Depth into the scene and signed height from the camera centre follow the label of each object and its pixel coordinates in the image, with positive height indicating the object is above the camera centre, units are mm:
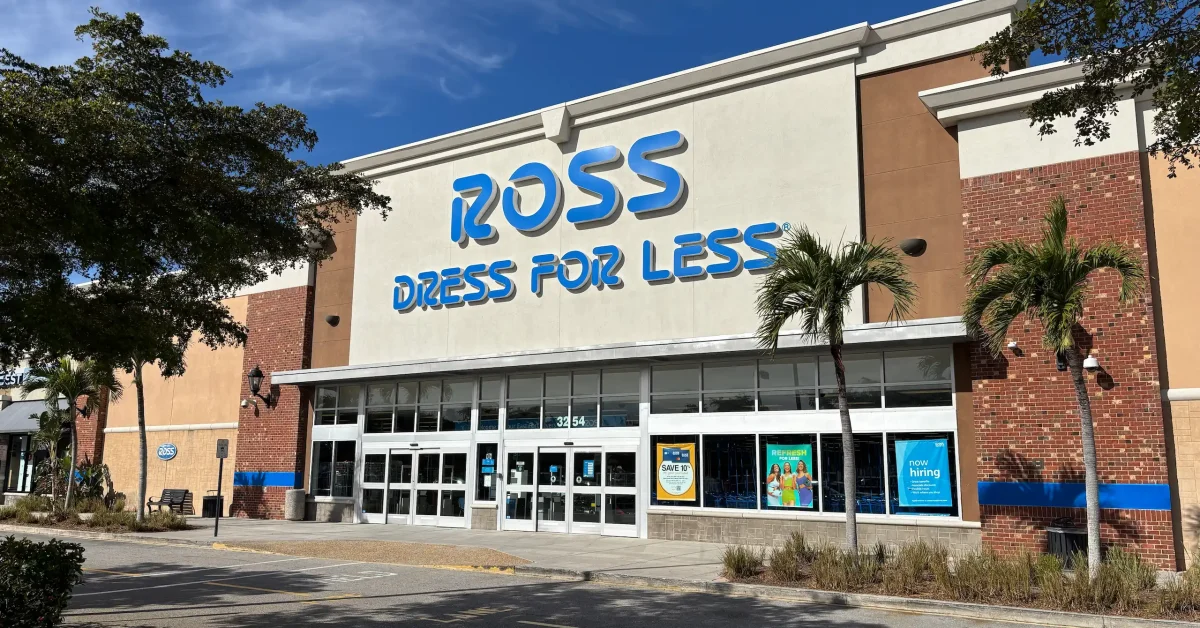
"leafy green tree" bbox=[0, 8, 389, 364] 8805 +3013
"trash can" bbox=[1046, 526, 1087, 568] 14789 -1260
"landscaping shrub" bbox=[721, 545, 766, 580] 13922 -1568
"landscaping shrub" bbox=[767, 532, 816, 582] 13570 -1504
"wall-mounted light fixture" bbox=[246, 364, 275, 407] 27391 +2494
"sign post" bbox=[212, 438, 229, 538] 21494 +293
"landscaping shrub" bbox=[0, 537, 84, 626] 8312 -1158
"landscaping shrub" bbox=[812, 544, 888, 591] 12914 -1535
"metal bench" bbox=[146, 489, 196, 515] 29141 -1296
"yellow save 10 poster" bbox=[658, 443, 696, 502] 20438 -223
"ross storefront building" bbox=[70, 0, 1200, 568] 16156 +3104
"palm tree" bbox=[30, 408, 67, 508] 29891 +982
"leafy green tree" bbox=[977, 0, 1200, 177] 9352 +4624
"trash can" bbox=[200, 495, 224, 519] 28156 -1446
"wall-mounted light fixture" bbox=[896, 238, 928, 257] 18328 +4447
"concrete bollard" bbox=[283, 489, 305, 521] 26422 -1329
